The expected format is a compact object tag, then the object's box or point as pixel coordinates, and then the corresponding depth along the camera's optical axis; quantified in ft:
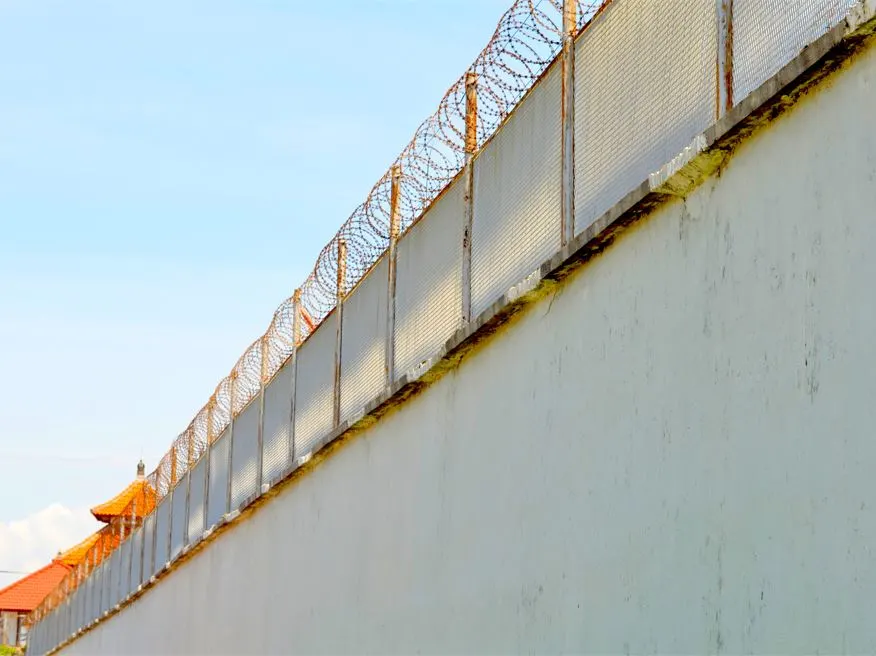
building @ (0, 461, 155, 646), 233.55
